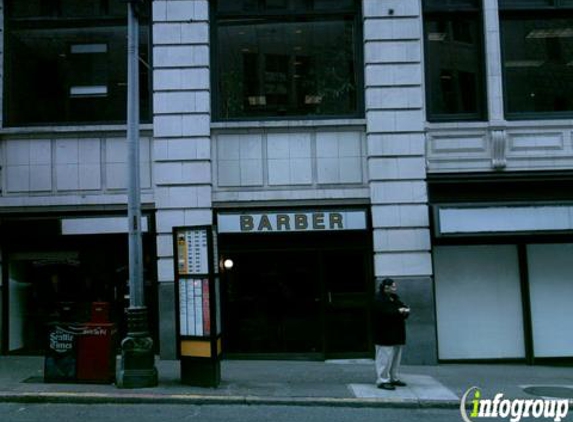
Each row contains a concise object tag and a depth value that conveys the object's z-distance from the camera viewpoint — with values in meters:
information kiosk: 10.87
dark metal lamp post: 10.74
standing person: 10.98
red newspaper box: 11.03
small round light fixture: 14.11
